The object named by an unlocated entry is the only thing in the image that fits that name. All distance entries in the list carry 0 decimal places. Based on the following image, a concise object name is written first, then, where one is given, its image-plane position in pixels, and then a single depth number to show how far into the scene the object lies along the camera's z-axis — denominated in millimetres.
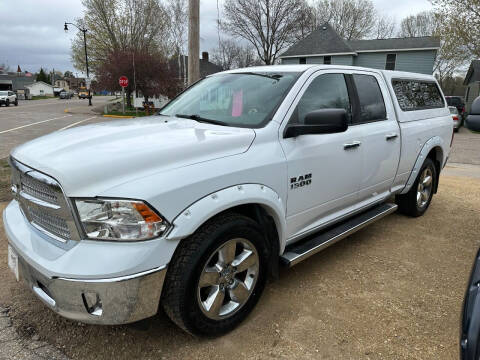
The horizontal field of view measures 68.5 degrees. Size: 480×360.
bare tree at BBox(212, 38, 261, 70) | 42750
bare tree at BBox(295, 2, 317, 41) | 38219
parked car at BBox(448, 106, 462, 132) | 17178
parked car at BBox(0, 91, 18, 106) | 33344
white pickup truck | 1877
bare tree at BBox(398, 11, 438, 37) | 48188
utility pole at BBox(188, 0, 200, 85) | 7123
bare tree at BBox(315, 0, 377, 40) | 44938
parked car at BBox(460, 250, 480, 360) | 1373
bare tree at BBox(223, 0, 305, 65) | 37062
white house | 89688
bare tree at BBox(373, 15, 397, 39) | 49094
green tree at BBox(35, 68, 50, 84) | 101762
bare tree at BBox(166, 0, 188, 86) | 29406
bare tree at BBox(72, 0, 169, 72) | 36000
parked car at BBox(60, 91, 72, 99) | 63875
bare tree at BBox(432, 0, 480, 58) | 20391
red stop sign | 23247
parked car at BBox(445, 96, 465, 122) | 21631
